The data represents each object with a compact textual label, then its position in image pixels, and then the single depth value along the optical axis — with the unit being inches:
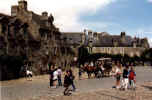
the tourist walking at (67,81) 546.0
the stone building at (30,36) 1200.8
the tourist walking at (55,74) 698.0
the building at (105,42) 2974.9
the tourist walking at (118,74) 657.6
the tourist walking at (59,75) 744.3
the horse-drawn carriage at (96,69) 1023.6
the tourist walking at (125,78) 639.1
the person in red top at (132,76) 646.0
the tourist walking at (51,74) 696.4
